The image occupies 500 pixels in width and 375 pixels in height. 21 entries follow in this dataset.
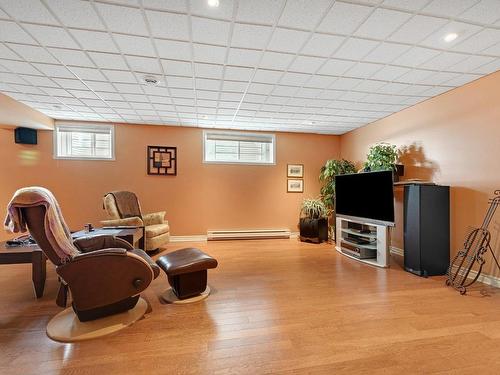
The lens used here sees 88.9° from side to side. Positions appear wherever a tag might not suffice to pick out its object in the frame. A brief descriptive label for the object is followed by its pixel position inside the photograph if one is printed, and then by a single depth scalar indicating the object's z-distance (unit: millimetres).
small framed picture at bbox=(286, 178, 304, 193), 5809
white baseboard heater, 5355
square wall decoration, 5234
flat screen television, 3602
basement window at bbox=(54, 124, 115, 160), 4984
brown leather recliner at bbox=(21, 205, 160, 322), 1896
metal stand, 2812
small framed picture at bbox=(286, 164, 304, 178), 5809
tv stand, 3693
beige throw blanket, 1828
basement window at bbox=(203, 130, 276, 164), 5562
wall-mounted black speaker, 4609
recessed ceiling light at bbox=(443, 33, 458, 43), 2176
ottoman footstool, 2516
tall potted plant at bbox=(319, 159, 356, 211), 5235
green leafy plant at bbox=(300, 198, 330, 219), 5461
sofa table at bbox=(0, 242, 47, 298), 2514
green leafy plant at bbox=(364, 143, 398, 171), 4047
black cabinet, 3262
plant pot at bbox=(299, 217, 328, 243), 5250
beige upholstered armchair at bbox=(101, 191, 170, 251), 4066
